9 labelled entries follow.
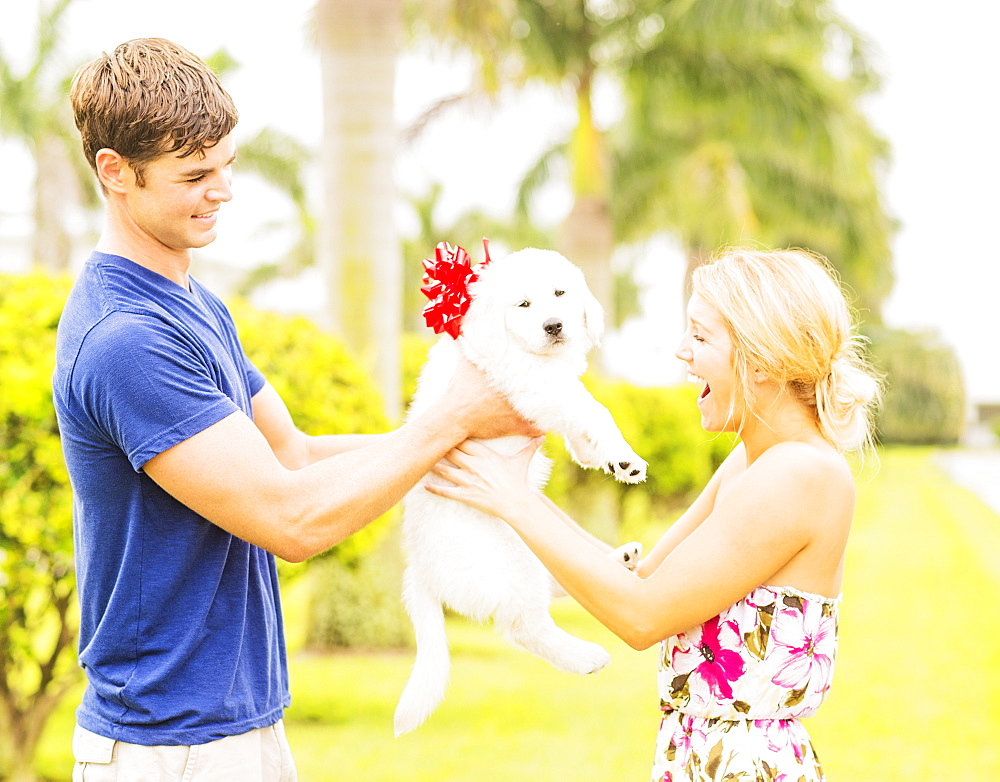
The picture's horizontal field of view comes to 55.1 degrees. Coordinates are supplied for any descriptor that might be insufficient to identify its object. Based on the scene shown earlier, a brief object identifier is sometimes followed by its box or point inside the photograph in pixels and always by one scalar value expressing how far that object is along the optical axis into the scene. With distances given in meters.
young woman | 2.09
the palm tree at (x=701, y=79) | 13.05
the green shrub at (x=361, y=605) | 8.46
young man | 1.92
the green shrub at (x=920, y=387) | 52.81
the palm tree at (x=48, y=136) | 17.50
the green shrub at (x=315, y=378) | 5.88
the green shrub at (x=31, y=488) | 4.55
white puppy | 2.30
